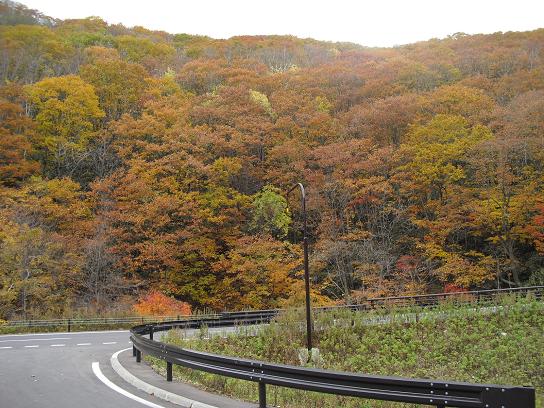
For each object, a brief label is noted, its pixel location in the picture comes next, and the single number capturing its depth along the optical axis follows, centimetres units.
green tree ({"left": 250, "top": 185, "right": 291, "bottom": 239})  4288
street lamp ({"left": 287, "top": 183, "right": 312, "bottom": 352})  1900
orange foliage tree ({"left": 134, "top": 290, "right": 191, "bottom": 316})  3412
